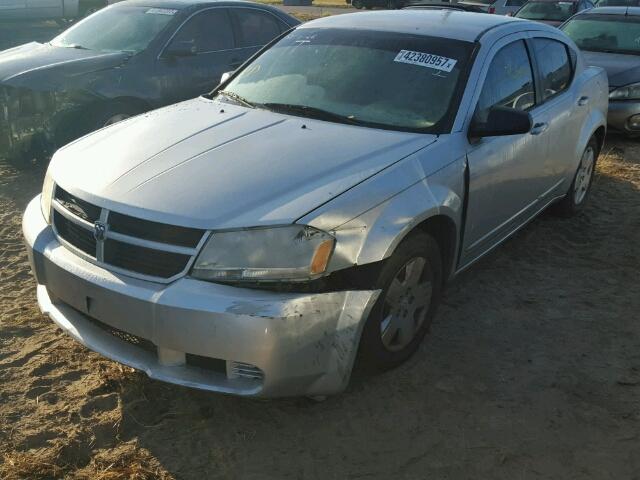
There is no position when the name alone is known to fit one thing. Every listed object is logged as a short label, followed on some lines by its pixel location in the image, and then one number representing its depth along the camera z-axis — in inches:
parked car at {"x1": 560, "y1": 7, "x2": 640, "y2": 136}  316.2
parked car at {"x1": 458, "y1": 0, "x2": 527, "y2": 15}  706.8
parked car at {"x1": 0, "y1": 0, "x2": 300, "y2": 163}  244.2
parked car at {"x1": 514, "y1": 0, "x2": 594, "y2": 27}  535.8
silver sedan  106.7
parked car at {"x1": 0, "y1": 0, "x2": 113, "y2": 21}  624.7
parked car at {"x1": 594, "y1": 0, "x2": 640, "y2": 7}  705.8
